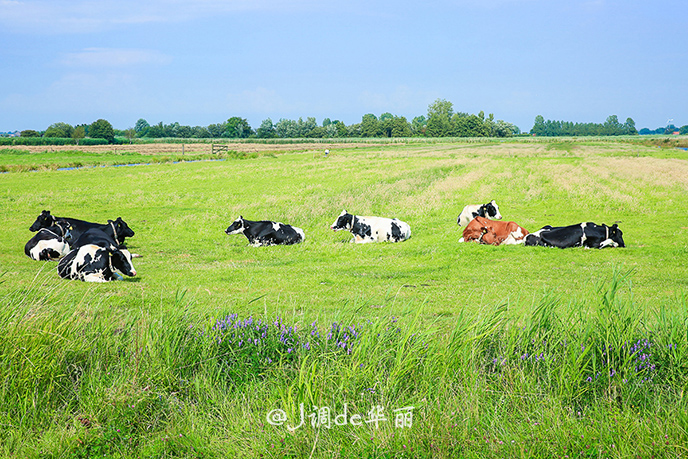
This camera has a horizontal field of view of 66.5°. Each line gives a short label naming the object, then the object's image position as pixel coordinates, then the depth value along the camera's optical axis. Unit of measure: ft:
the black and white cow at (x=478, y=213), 70.13
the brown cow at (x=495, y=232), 56.44
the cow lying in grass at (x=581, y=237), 51.90
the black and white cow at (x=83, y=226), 50.39
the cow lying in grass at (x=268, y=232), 59.72
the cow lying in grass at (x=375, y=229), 60.70
